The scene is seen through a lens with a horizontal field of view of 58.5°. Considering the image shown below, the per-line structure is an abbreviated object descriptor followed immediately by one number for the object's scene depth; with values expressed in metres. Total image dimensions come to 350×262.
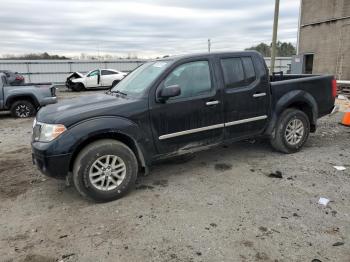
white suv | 22.44
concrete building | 16.59
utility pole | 13.59
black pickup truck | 3.91
